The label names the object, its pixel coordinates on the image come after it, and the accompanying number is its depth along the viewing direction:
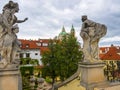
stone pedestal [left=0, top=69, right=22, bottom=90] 2.33
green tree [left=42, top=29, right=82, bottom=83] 8.83
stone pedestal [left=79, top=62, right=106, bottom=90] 2.79
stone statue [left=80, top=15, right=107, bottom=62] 2.81
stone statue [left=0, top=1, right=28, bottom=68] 2.33
